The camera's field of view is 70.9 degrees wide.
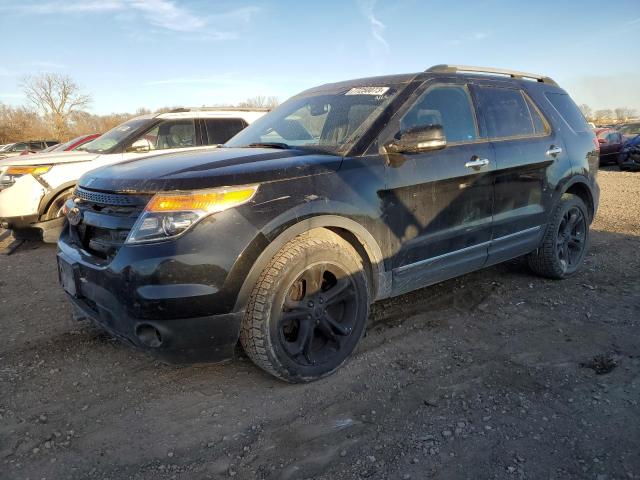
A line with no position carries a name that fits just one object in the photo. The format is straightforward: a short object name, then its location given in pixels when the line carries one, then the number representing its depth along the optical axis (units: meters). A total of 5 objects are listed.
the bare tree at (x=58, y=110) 58.56
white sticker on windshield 3.22
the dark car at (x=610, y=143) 15.42
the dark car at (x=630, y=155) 13.73
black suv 2.27
